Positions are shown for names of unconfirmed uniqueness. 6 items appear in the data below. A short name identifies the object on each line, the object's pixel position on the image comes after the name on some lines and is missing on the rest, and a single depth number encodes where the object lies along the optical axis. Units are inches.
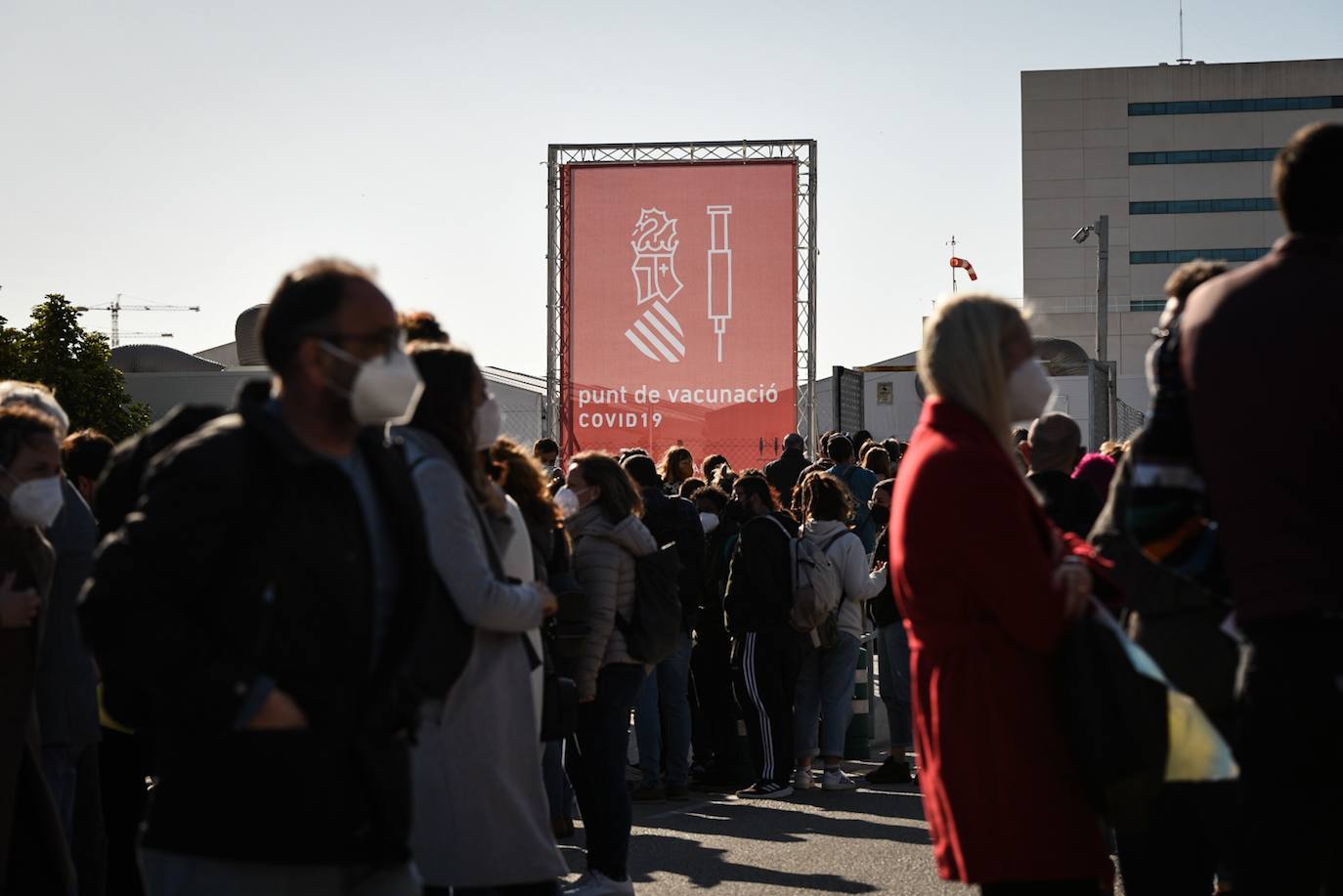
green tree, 1875.0
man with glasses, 127.3
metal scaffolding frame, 996.6
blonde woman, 152.8
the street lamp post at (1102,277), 1281.1
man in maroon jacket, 140.9
